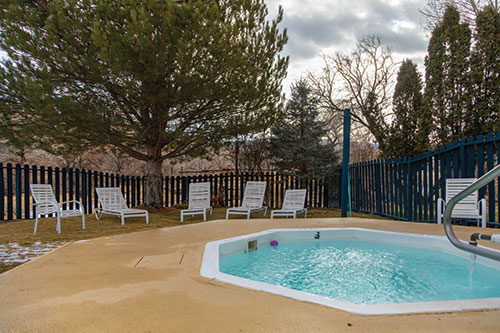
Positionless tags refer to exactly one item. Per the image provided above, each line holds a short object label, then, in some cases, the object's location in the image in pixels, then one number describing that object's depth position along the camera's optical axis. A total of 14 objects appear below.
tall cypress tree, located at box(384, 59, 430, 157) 10.36
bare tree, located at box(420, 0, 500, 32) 11.91
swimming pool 3.18
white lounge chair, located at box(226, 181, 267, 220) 8.23
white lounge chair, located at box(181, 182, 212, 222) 7.75
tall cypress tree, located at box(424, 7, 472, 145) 8.12
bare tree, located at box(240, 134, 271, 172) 11.03
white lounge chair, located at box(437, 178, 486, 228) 5.22
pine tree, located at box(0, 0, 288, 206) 6.13
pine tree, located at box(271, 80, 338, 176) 10.10
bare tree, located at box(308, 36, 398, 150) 15.73
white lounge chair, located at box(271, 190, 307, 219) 7.92
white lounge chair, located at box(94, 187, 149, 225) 6.98
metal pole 6.74
